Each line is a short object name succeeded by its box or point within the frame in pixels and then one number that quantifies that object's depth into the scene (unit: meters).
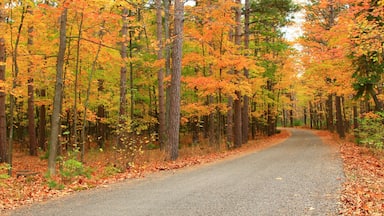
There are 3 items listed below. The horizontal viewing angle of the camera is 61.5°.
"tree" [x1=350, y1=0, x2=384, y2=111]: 13.46
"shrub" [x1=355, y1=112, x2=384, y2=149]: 13.02
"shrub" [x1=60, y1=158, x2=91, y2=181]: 8.82
